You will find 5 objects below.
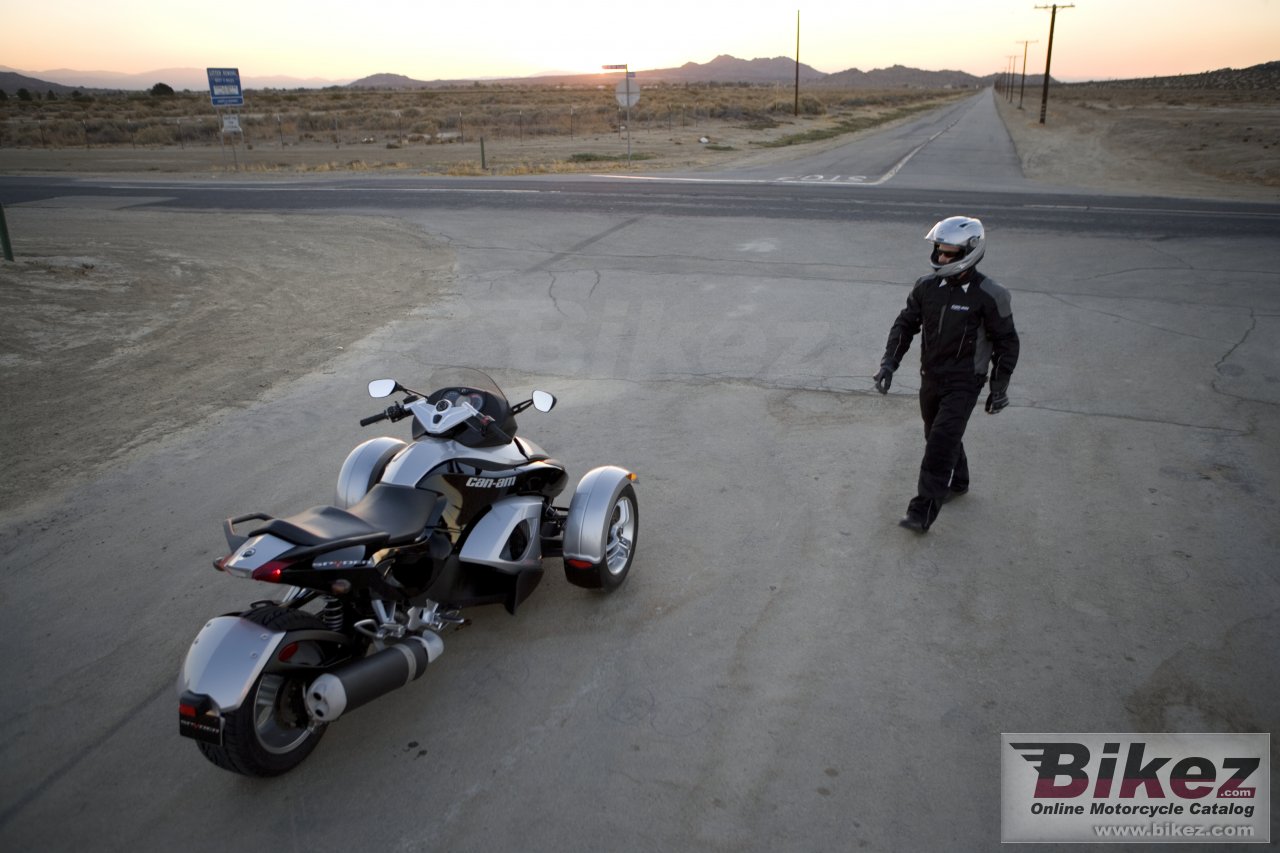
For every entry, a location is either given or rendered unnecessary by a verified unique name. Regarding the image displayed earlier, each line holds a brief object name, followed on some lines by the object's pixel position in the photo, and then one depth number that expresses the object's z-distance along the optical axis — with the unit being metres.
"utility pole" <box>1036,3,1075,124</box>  55.34
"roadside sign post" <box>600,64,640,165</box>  30.00
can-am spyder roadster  3.27
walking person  5.23
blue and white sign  31.74
